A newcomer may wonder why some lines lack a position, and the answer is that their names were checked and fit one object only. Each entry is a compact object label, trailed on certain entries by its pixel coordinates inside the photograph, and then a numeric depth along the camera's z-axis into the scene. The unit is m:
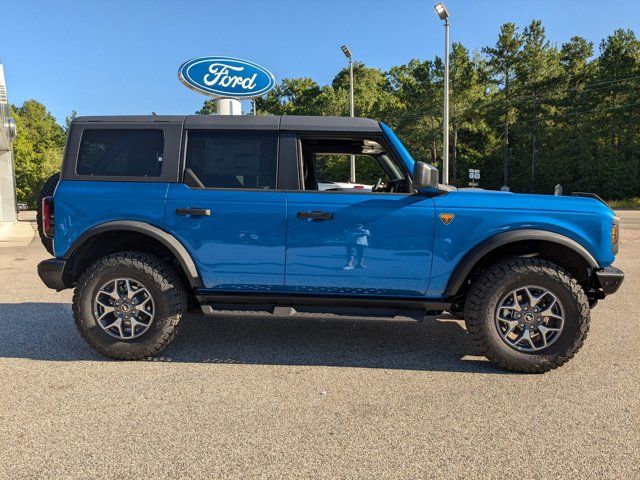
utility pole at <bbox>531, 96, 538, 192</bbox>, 48.28
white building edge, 21.77
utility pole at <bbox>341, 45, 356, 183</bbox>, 24.27
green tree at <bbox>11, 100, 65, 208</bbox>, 51.62
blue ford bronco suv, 3.67
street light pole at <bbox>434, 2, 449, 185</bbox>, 16.95
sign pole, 11.70
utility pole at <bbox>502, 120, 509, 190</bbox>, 50.88
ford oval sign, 11.08
